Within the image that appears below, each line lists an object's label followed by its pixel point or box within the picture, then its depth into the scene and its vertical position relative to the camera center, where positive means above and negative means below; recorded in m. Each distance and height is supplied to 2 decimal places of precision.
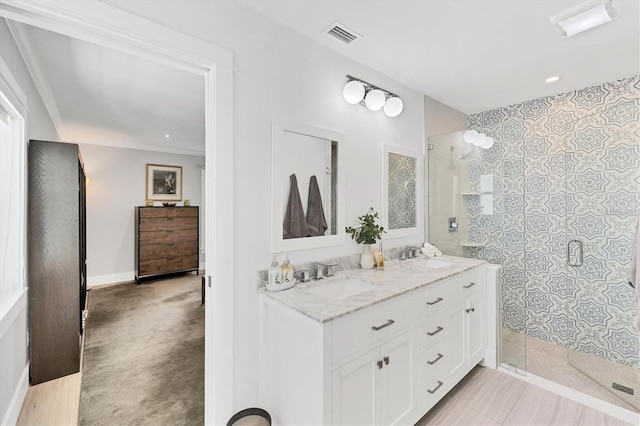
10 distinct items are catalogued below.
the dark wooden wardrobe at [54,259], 2.16 -0.38
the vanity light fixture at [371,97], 2.08 +0.89
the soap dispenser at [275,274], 1.62 -0.36
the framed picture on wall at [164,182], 5.25 +0.54
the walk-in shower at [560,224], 2.33 -0.11
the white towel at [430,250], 2.64 -0.37
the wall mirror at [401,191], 2.44 +0.18
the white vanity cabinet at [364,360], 1.26 -0.76
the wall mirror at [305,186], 1.72 +0.16
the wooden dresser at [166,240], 4.82 -0.52
